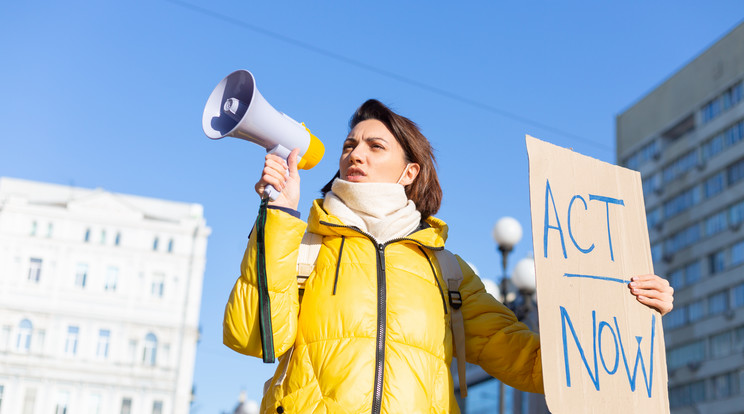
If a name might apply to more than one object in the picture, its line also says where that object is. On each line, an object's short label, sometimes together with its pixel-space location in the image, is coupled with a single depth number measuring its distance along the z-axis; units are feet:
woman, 8.48
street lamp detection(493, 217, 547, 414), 36.16
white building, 138.92
